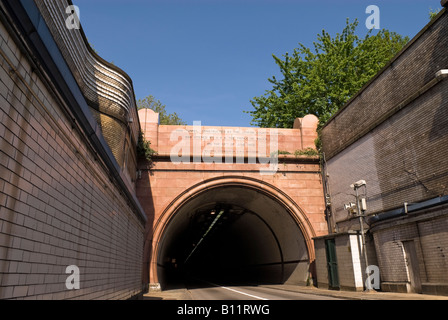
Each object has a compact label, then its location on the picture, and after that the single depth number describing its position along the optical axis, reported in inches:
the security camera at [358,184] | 604.1
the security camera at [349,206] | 651.7
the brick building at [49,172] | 128.6
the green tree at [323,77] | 1072.2
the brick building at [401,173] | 448.8
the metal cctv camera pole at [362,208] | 550.7
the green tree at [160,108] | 1635.1
